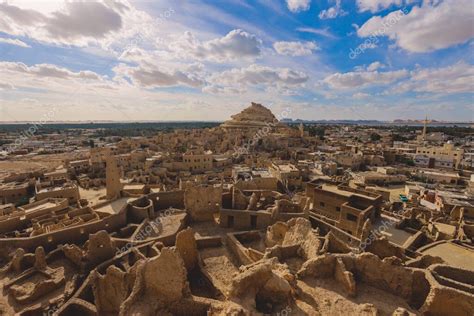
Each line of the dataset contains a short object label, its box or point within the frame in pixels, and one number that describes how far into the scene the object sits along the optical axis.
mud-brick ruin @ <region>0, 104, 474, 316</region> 9.51
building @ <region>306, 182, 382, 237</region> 20.38
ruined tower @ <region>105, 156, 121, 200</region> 28.66
